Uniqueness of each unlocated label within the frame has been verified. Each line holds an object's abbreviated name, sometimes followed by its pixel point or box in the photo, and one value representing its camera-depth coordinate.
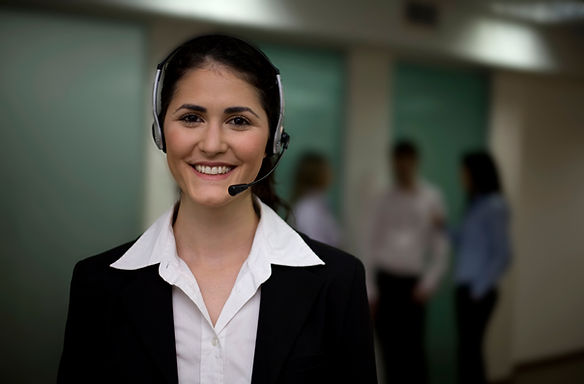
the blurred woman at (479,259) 2.98
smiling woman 0.94
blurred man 3.07
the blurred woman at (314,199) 2.86
